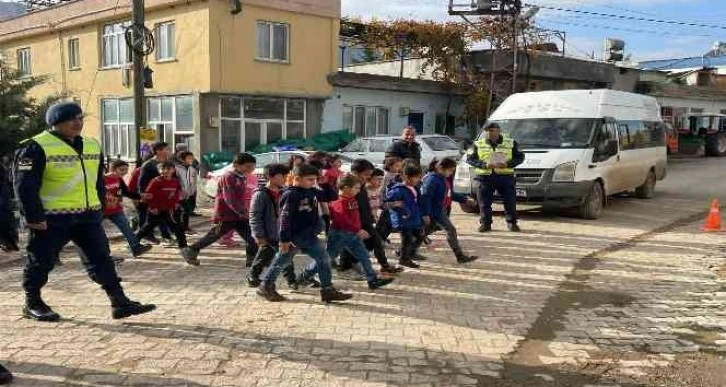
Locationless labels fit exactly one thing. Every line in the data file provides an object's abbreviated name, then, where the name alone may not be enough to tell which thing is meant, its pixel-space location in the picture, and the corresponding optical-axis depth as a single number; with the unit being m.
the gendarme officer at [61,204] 4.98
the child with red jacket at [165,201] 8.28
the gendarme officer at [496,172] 10.19
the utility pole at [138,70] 12.92
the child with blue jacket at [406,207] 7.31
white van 11.04
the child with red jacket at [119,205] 7.91
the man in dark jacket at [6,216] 8.54
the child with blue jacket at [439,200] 7.75
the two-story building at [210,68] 20.00
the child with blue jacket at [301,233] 5.85
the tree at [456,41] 26.39
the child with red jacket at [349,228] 6.38
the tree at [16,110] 11.33
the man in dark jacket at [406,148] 9.99
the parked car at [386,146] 18.12
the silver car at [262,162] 14.20
